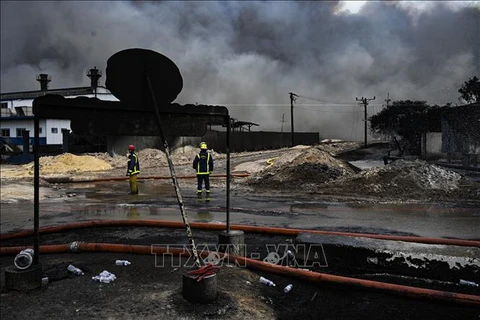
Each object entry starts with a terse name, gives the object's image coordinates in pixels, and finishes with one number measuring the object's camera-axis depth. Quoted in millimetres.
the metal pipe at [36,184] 4328
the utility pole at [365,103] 60191
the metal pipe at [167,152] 4138
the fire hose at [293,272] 4087
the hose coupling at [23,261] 4453
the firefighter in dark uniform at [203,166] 13812
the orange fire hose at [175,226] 6345
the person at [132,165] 14488
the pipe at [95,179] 22031
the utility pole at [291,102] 51888
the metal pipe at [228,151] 5540
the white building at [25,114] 46684
